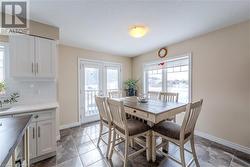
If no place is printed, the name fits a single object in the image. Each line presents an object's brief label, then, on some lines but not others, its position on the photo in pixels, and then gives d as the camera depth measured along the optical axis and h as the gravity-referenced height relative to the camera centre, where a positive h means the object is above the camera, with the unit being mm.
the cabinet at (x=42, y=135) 1865 -838
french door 3682 +3
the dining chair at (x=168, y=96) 2783 -327
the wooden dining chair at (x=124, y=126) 1711 -684
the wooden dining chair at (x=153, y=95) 3173 -323
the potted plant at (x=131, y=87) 4461 -147
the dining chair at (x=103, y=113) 2097 -568
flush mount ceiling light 2072 +915
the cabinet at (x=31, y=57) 1963 +462
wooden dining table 1721 -415
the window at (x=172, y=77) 3149 +190
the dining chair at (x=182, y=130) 1574 -694
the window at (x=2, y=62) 2102 +375
